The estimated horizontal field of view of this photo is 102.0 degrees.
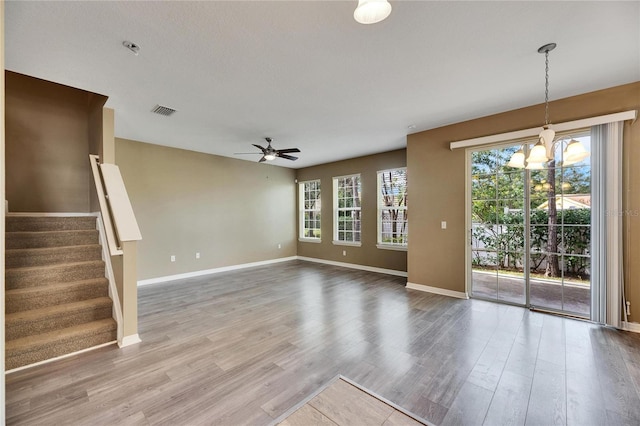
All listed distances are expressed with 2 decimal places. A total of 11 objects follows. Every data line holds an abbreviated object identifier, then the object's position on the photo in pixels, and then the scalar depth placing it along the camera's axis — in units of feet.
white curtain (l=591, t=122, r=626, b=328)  9.69
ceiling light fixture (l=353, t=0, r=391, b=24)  4.36
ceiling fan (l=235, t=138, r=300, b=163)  15.25
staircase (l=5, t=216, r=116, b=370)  7.96
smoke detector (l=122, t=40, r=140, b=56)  6.95
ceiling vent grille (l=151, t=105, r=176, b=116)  11.18
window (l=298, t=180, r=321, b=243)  24.85
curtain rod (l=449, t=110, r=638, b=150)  9.54
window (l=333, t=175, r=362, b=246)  21.84
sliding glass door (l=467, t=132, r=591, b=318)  10.84
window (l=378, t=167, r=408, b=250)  19.10
